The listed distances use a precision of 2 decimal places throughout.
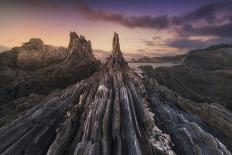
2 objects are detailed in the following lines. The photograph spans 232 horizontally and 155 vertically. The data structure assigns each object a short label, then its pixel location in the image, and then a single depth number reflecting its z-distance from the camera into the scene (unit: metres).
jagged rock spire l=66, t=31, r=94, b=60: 40.41
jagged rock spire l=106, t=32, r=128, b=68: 24.21
